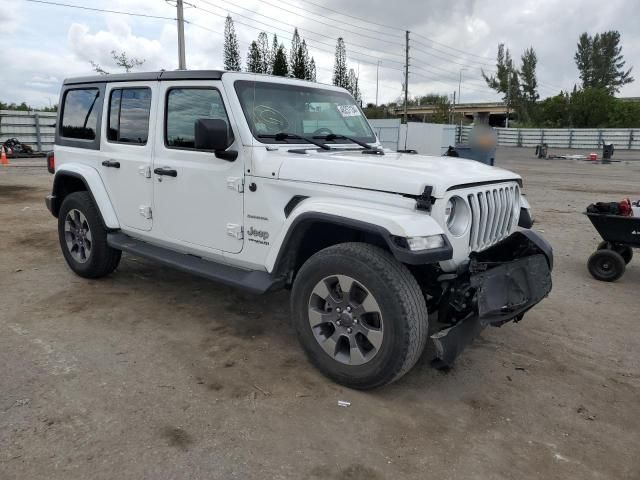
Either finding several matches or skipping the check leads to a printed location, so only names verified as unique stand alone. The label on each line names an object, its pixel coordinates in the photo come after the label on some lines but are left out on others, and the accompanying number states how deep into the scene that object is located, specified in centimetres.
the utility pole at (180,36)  2535
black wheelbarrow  539
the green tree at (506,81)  5094
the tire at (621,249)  579
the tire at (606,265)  560
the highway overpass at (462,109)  6206
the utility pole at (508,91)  6108
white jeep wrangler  298
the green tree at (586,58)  7575
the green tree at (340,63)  5390
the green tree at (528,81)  6681
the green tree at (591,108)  5397
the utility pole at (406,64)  5241
